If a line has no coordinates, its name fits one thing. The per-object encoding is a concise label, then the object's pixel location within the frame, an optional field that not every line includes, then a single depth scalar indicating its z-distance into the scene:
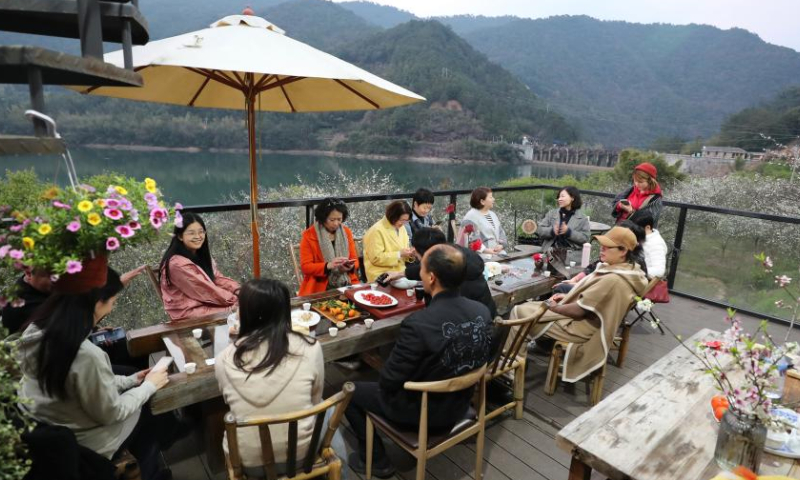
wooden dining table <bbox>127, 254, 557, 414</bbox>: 1.73
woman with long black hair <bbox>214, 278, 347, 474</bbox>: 1.53
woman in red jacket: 3.25
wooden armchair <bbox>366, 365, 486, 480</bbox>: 1.73
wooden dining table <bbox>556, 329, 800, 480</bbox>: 1.46
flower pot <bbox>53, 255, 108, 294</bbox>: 1.33
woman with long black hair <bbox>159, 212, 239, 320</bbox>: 2.55
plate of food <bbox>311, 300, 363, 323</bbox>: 2.38
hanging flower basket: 1.19
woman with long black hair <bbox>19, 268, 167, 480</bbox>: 1.36
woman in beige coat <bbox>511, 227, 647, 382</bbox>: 2.71
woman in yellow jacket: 3.47
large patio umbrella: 2.11
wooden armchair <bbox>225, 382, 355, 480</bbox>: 1.39
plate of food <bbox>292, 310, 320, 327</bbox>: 2.24
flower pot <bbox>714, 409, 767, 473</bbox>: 1.33
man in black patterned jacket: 1.80
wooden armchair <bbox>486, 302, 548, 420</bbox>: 2.26
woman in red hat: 4.21
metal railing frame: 3.49
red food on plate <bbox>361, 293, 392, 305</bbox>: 2.58
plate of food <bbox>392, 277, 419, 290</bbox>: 2.87
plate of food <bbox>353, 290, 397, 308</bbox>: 2.55
